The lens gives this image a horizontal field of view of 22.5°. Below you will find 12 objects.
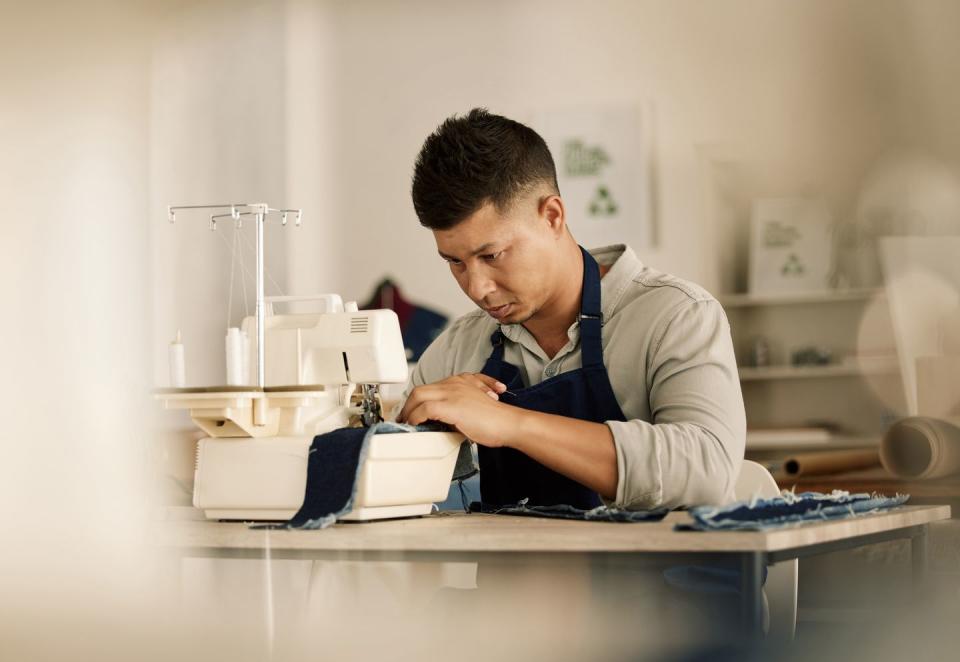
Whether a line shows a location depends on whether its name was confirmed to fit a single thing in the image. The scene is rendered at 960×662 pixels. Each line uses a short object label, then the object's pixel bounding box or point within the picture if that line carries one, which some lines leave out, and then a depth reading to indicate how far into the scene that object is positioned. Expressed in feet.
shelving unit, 19.22
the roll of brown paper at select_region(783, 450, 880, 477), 13.19
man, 8.98
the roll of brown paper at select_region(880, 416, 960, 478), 11.77
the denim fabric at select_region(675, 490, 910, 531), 8.28
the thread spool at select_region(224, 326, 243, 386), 9.13
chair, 9.03
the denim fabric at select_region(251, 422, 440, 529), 8.78
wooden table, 8.17
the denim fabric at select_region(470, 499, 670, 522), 8.68
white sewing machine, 8.94
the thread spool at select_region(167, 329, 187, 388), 9.06
